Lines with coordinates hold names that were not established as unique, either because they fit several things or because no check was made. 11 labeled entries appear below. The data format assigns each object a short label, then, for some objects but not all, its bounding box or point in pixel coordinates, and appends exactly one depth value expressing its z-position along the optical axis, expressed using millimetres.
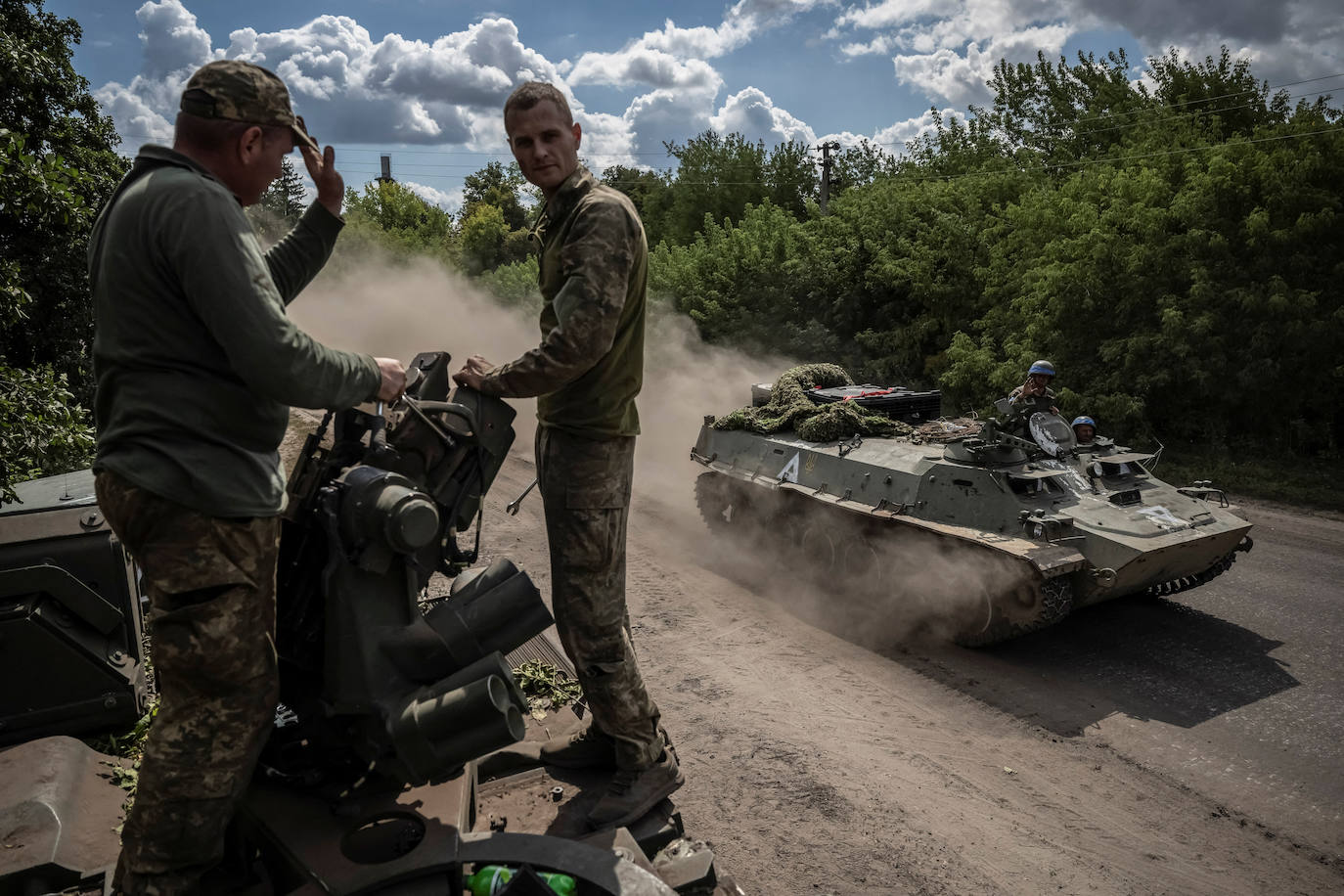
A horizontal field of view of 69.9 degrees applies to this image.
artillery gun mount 2469
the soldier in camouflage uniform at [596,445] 3211
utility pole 26672
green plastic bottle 2383
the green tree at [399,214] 43281
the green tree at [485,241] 40438
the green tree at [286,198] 43500
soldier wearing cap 2215
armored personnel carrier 7086
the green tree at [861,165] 26938
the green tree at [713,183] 30133
